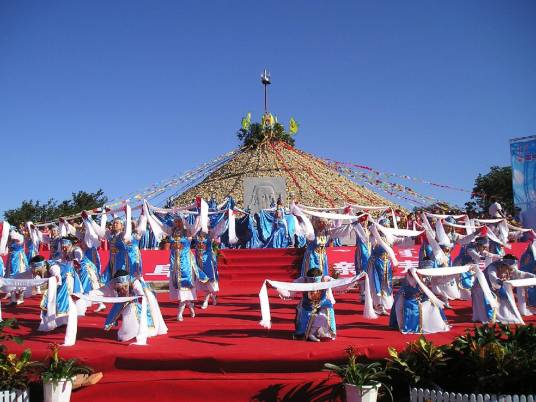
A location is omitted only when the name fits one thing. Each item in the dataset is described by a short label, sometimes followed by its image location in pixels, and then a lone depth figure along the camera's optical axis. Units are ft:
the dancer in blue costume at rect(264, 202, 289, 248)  61.57
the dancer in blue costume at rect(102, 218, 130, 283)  28.60
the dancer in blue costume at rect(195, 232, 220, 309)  33.44
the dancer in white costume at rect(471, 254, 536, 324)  27.20
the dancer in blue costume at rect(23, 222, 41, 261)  45.29
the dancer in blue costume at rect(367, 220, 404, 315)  31.19
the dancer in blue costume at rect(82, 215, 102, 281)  29.01
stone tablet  74.43
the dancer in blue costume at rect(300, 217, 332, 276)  29.99
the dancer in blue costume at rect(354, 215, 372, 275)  34.40
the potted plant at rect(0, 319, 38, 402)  18.24
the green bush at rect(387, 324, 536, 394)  17.15
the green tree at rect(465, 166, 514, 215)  113.80
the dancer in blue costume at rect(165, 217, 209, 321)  29.32
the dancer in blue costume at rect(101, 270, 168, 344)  23.94
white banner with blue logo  55.26
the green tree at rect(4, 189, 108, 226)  100.32
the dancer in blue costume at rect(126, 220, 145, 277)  28.27
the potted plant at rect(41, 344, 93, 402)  18.31
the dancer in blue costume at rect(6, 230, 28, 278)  39.32
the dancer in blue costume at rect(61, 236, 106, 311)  28.22
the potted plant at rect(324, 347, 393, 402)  17.35
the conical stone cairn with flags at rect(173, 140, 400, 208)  102.94
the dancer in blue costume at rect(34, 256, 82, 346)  26.43
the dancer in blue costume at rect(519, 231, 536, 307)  32.81
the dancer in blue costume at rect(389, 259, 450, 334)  25.27
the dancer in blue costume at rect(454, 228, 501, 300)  31.78
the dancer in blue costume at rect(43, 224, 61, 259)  33.35
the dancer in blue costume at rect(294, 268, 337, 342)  23.56
